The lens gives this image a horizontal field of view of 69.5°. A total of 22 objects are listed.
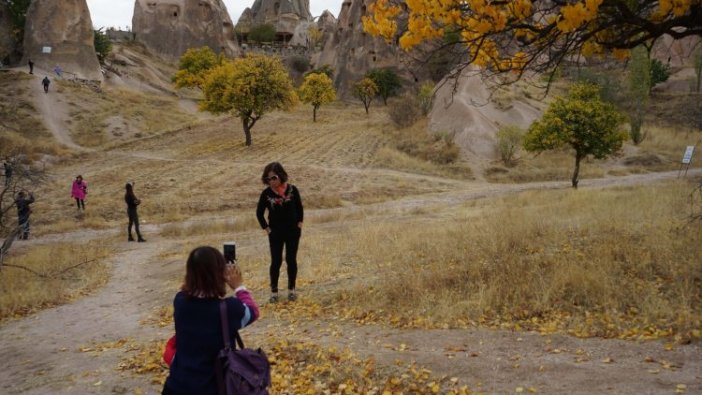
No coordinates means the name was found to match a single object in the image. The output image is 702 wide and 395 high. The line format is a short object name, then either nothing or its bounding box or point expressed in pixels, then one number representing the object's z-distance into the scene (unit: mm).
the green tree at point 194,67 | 53250
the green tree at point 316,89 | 47250
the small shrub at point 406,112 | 38938
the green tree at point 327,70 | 67269
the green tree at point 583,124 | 19844
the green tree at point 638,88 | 30906
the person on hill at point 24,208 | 15188
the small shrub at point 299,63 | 76438
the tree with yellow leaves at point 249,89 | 32969
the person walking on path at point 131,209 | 15266
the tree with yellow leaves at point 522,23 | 4525
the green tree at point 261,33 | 85188
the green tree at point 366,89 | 52844
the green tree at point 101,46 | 50906
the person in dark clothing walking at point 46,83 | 37938
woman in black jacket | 6406
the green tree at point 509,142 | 28516
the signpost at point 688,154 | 17109
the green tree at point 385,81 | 56031
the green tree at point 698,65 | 42312
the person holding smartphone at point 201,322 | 2807
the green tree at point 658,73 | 44888
